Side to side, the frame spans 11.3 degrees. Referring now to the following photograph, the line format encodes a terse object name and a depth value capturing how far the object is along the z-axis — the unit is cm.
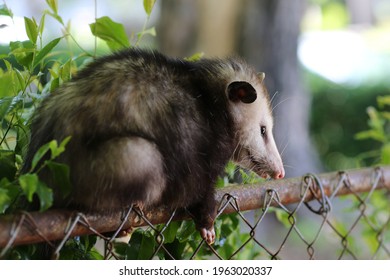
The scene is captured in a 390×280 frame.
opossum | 228
